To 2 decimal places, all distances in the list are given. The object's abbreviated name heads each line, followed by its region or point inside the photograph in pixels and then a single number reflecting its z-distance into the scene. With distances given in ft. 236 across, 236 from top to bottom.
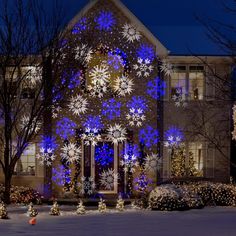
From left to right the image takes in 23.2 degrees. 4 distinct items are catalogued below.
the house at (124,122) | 76.02
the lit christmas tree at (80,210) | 57.58
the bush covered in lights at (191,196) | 59.47
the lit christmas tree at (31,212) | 54.49
